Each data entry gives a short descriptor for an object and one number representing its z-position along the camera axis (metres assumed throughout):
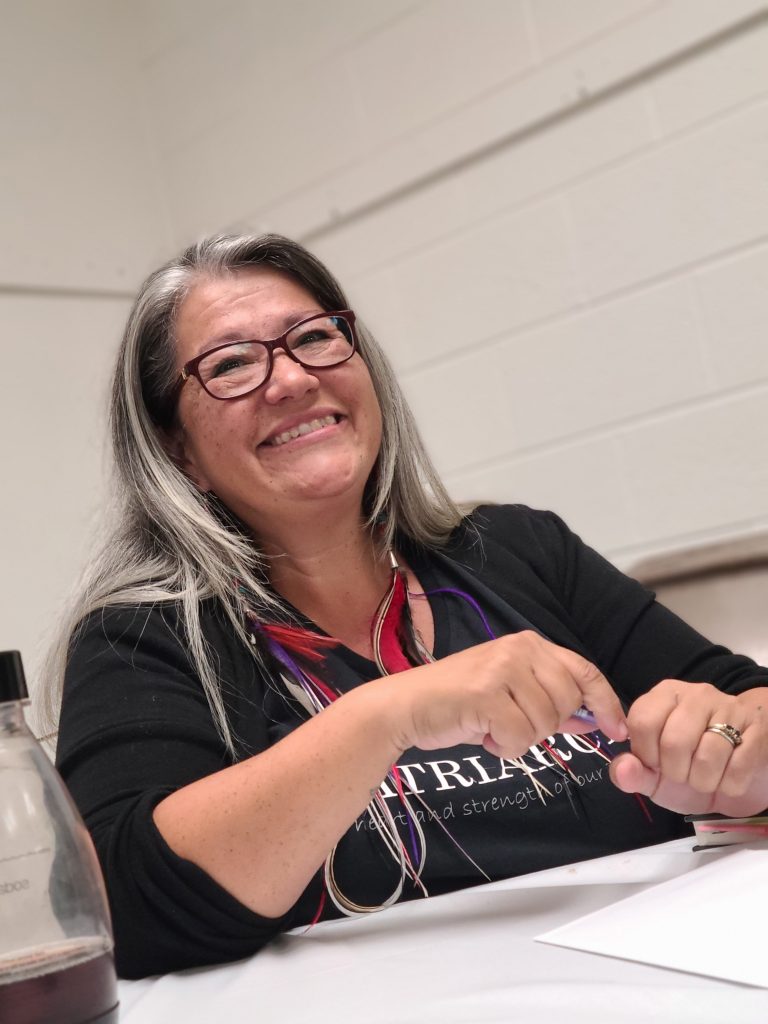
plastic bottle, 0.61
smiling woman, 0.93
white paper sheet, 0.67
